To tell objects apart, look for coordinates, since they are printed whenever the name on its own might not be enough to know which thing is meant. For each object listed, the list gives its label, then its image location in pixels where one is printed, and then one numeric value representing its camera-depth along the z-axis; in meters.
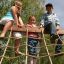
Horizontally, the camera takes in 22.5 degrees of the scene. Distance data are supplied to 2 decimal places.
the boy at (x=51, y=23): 2.16
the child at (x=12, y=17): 2.12
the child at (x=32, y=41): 2.10
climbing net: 2.05
